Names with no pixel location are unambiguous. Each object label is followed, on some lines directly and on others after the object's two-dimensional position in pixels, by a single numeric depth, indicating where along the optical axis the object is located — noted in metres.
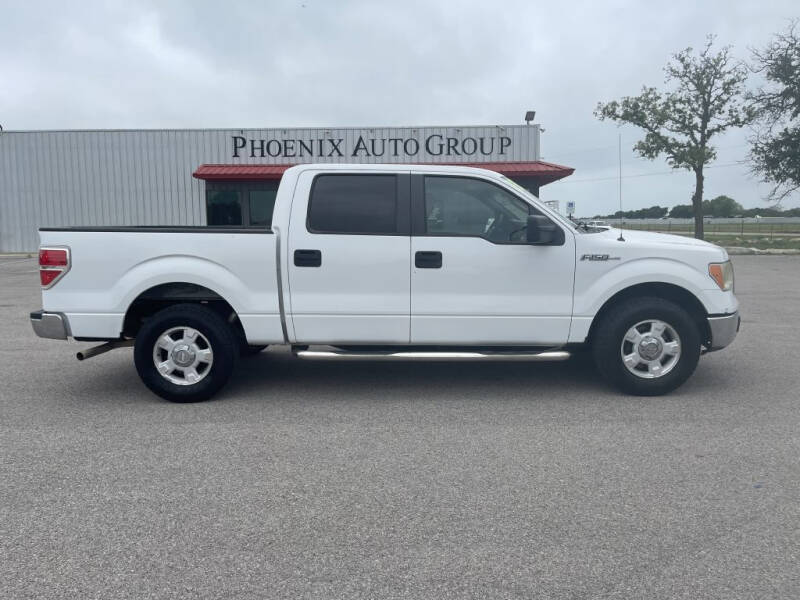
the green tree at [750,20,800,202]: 29.41
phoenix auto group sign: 26.03
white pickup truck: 5.56
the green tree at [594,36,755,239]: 33.31
